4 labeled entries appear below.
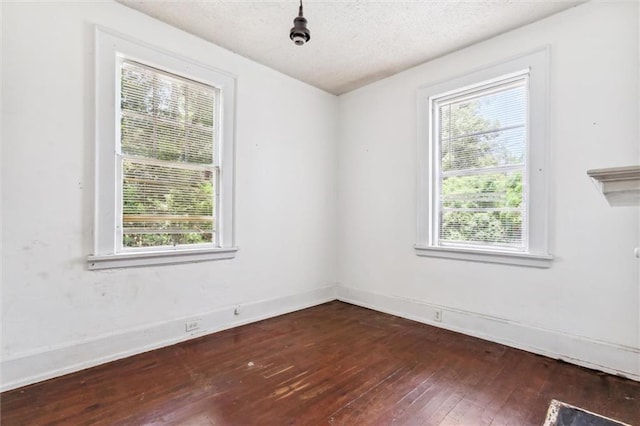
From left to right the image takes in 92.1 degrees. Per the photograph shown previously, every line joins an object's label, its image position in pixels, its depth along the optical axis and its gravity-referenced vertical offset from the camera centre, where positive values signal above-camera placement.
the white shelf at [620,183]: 1.18 +0.13
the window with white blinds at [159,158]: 2.47 +0.49
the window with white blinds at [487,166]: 2.69 +0.49
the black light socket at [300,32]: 1.95 +1.16
